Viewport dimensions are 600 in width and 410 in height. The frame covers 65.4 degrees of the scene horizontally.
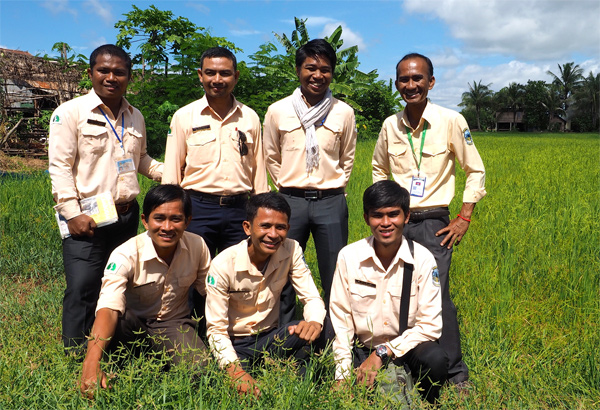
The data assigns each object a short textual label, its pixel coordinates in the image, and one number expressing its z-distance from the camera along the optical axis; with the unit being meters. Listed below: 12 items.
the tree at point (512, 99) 62.81
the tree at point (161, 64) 8.82
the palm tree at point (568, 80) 59.19
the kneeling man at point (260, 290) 2.59
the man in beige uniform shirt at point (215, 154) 3.10
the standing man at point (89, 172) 2.78
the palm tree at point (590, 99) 52.85
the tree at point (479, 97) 67.06
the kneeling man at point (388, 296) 2.46
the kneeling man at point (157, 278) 2.53
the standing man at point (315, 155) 3.08
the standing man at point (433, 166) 2.81
